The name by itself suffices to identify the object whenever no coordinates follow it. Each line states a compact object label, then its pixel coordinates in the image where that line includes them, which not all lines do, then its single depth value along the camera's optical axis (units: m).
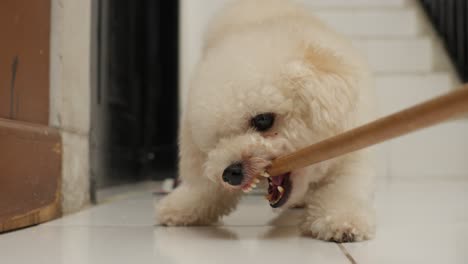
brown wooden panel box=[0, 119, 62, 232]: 0.74
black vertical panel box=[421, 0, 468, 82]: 1.41
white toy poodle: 0.71
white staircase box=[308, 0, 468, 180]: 1.40
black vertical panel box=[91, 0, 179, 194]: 1.06
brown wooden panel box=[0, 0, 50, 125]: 0.77
